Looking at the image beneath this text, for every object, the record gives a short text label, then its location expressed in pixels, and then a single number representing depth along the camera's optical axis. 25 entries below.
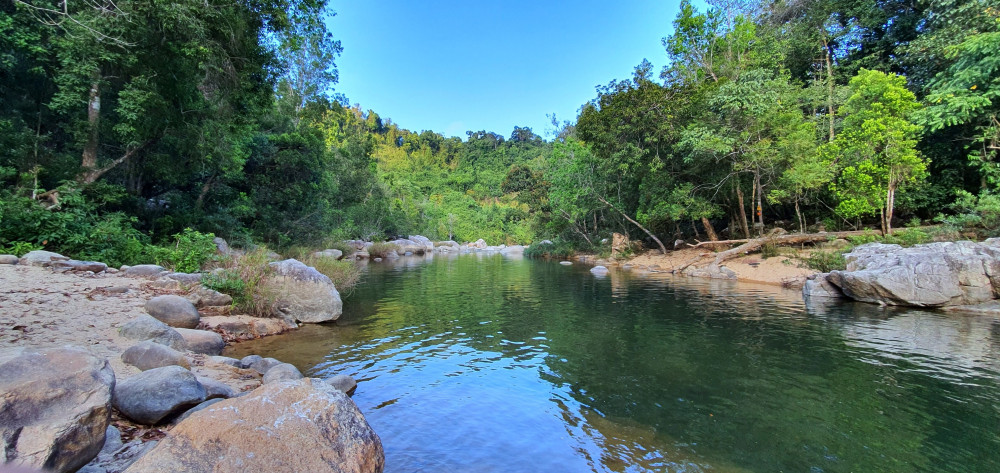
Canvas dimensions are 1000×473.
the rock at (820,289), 13.63
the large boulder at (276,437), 3.02
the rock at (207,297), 9.12
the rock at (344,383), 6.01
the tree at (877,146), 16.23
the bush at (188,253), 11.68
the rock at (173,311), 7.80
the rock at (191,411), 4.13
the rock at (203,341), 7.07
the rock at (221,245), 15.95
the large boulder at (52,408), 2.61
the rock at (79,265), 9.45
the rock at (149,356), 5.32
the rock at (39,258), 9.21
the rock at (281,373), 5.79
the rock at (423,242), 47.69
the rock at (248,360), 6.62
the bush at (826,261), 15.48
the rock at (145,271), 10.26
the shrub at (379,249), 35.47
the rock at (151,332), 6.40
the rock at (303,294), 10.21
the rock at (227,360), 6.49
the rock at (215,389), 4.80
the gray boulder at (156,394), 4.03
